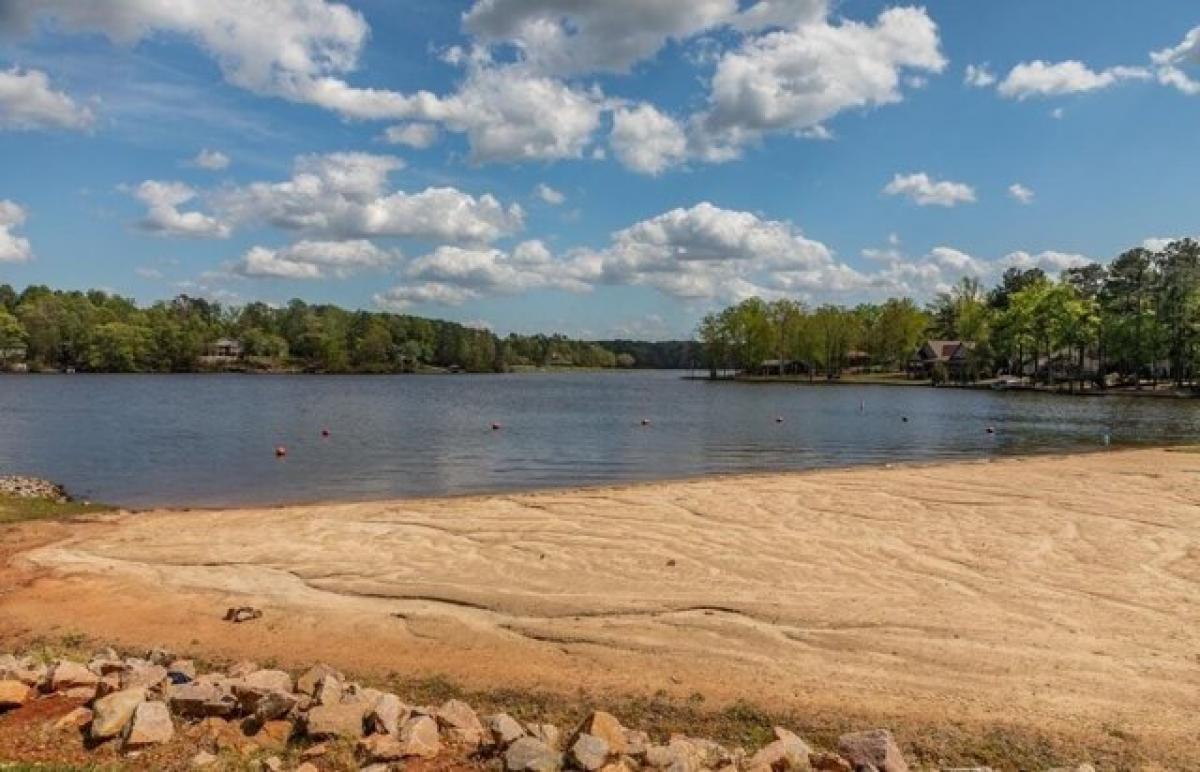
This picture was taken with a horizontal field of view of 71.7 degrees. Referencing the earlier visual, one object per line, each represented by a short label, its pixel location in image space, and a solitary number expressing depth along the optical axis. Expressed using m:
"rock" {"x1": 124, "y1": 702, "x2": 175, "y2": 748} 7.21
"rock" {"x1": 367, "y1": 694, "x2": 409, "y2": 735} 7.43
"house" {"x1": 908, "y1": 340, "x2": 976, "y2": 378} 135.50
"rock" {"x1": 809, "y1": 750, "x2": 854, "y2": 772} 6.93
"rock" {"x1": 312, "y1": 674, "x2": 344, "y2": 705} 7.93
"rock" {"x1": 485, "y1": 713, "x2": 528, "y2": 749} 7.29
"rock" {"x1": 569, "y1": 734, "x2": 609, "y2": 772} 6.75
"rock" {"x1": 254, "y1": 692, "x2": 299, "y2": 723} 7.70
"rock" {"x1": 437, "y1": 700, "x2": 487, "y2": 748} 7.43
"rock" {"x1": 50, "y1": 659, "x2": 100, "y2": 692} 8.45
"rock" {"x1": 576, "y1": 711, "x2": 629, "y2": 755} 7.17
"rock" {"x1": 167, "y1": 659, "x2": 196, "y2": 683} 9.14
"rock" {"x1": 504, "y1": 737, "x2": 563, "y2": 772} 6.77
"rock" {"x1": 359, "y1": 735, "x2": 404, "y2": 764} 6.97
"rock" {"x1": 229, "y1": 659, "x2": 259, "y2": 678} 9.19
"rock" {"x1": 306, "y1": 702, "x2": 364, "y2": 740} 7.34
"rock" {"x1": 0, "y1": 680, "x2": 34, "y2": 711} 7.95
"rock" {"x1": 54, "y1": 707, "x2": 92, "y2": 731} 7.57
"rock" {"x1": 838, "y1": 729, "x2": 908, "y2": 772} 7.07
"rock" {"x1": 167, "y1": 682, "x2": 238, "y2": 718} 7.79
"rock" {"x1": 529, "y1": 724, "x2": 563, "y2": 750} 7.50
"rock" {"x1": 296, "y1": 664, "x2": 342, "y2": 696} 8.43
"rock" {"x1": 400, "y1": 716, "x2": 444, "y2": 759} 7.08
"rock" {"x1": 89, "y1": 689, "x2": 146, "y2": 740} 7.32
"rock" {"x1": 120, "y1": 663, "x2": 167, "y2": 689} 8.44
